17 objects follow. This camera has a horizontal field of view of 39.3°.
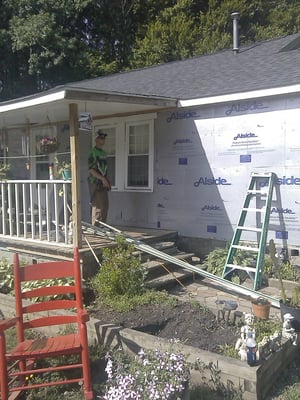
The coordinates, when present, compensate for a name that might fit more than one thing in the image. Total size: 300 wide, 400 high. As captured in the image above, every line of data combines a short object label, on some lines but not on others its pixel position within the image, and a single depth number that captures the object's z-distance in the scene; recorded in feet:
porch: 19.25
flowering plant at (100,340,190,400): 9.20
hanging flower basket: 27.09
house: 20.51
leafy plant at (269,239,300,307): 14.01
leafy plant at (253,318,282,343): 12.63
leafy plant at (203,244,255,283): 20.45
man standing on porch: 22.52
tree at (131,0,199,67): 63.41
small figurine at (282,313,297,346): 12.69
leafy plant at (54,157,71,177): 21.62
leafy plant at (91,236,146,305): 16.46
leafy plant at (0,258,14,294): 19.31
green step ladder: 19.56
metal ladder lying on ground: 16.21
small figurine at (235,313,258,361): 11.18
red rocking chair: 10.86
